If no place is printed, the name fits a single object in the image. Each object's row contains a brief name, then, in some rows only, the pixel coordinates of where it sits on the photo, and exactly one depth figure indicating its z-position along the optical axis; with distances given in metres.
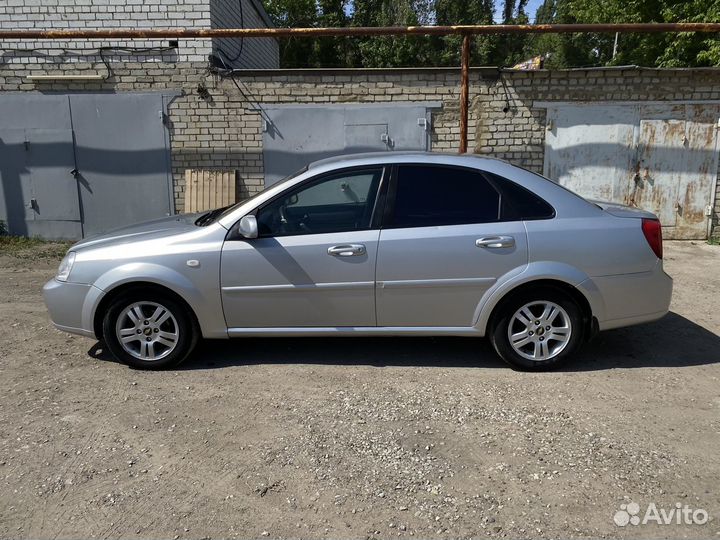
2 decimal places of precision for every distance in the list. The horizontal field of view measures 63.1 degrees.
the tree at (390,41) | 27.14
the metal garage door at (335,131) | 9.28
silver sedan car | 4.25
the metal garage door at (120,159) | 9.42
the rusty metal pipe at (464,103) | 8.23
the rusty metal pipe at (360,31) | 7.61
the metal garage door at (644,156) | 9.30
